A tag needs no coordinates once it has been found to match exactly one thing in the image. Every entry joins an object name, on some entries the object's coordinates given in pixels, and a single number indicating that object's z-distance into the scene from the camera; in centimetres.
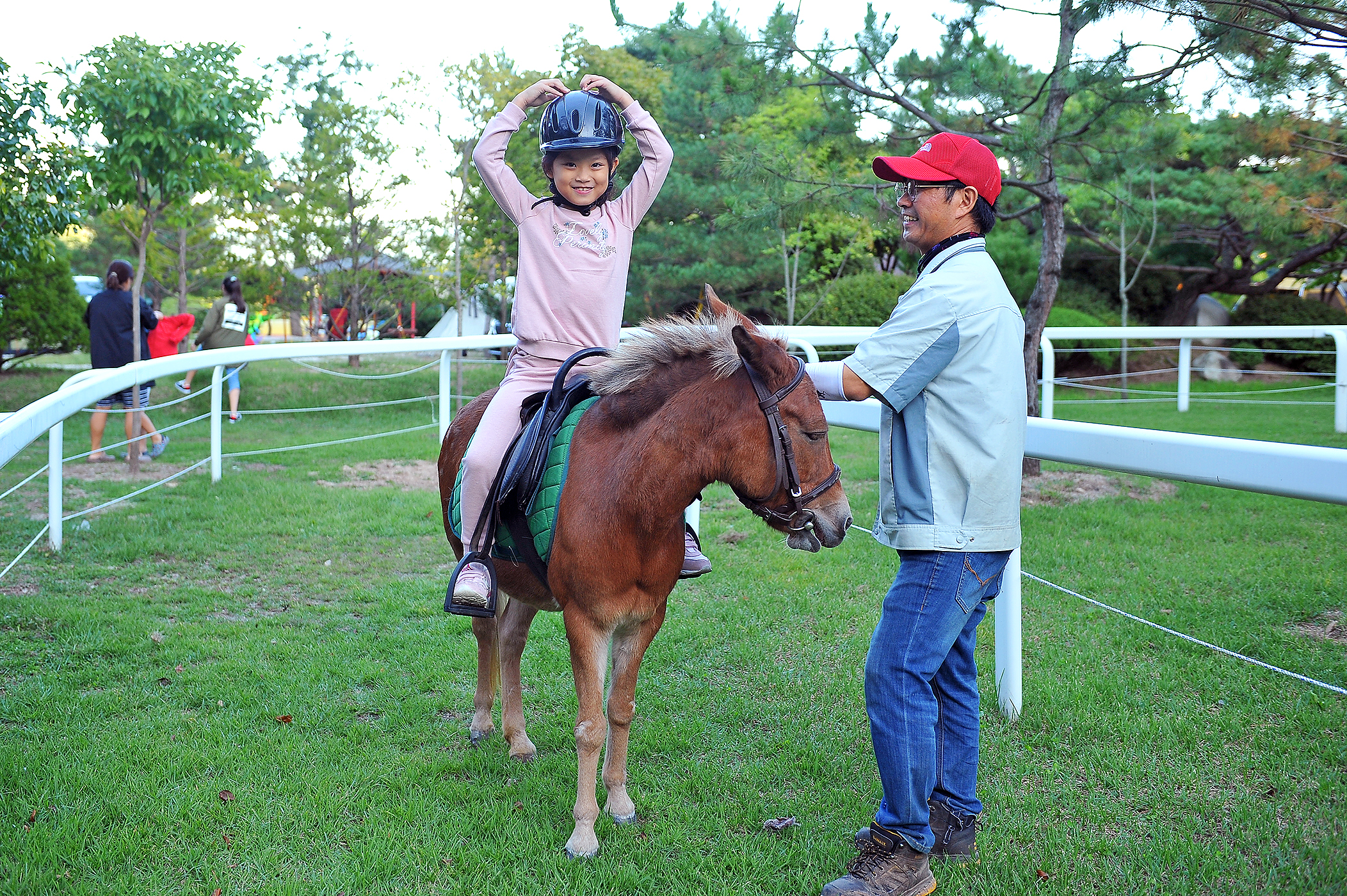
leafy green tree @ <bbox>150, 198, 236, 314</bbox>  1877
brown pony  290
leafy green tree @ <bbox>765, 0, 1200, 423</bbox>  816
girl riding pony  367
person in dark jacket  1079
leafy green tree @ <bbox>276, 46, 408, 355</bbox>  1909
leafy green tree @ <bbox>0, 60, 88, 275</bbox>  912
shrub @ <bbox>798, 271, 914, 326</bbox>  1812
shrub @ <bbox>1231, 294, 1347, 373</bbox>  1778
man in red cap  280
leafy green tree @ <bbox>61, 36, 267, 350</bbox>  963
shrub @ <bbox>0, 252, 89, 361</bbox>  1881
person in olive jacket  1227
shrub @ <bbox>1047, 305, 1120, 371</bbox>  1784
